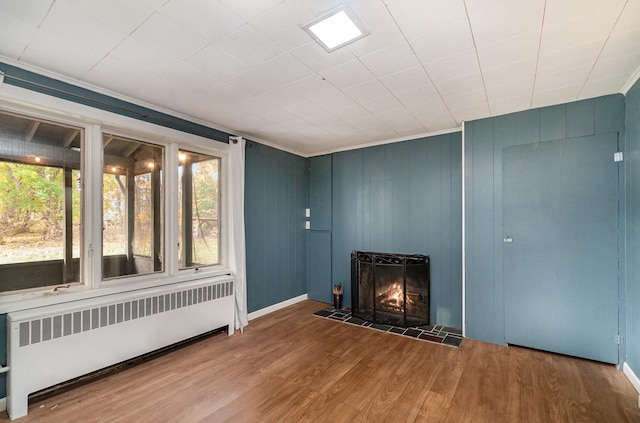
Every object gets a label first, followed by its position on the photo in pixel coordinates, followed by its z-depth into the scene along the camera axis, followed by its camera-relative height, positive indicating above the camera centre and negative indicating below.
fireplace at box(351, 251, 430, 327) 3.79 -1.02
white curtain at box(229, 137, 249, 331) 3.58 -0.17
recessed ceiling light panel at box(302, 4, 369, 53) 1.60 +1.12
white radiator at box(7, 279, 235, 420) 2.04 -0.99
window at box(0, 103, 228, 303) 2.27 +0.10
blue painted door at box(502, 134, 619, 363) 2.66 -0.33
